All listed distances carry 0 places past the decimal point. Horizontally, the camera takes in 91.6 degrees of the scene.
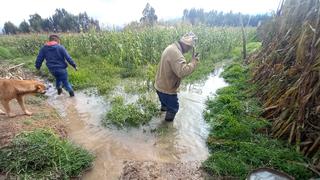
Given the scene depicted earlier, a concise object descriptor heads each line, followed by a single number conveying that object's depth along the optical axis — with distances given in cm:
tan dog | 286
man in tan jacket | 278
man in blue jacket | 382
